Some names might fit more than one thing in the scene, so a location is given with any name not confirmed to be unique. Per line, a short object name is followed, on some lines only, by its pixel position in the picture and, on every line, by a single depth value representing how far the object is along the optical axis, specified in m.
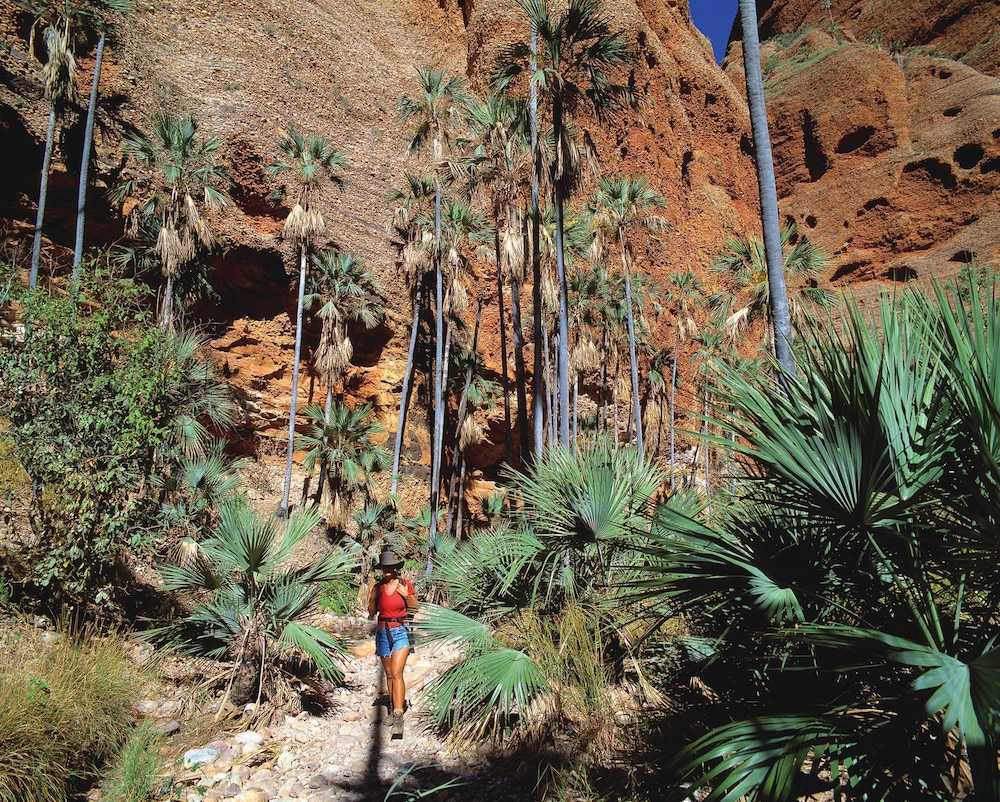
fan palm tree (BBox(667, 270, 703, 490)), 28.02
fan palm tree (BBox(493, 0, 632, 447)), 12.30
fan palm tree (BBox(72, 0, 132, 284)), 14.47
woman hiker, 6.18
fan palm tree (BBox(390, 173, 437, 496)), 21.66
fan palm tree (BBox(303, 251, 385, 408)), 21.84
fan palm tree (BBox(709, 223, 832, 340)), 16.28
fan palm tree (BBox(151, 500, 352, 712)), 6.50
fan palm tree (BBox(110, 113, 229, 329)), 17.53
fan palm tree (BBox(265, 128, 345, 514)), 20.45
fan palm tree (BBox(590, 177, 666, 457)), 21.64
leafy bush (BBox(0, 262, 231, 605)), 6.82
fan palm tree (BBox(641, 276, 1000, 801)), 2.62
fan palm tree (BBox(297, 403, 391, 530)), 19.44
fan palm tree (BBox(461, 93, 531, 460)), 16.34
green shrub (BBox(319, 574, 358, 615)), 13.10
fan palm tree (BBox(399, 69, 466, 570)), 20.05
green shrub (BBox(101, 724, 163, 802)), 4.32
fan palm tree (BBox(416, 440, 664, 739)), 5.47
